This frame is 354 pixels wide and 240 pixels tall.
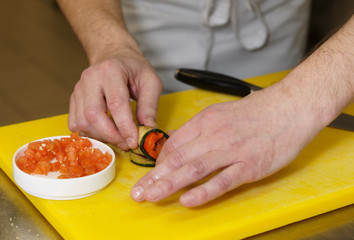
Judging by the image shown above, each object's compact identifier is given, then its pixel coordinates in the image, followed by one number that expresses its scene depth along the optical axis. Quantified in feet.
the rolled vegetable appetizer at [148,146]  3.09
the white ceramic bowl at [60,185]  2.86
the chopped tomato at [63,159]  2.92
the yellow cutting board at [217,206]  2.77
